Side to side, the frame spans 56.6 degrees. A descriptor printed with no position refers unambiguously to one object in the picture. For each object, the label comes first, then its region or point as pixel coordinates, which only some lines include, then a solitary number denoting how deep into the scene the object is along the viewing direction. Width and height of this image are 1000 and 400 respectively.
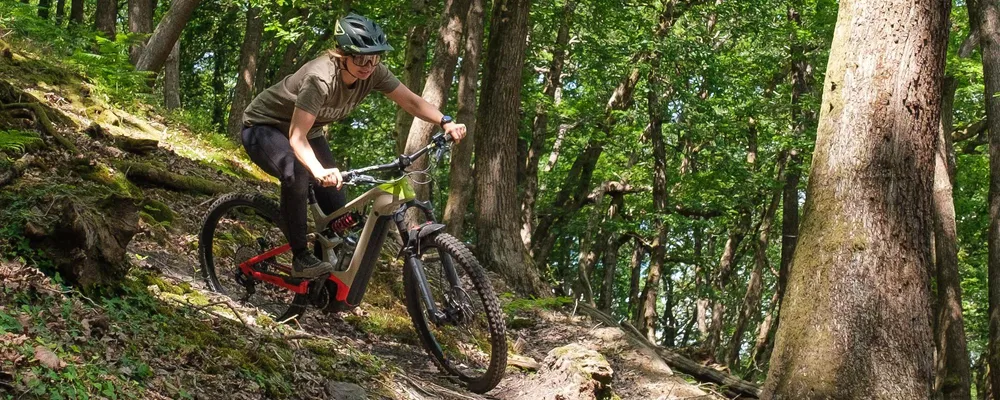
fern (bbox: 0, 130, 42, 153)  5.66
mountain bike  5.79
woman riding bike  5.48
